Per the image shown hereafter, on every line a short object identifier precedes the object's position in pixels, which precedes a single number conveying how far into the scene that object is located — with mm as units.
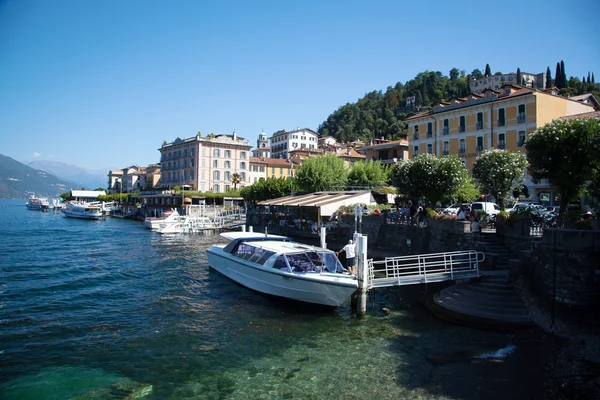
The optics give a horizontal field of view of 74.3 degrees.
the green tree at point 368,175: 46406
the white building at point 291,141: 111750
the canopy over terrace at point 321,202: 32094
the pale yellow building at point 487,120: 37625
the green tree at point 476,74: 142750
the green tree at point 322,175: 47469
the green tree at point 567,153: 17375
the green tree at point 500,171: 24719
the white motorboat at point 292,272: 14953
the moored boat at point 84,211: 77450
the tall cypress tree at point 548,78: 112600
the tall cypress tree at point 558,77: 95375
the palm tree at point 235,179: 79438
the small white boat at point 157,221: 53562
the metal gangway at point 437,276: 15297
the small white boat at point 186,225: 51088
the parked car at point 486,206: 29125
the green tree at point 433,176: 26344
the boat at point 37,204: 123588
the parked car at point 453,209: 30141
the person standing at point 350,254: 16328
